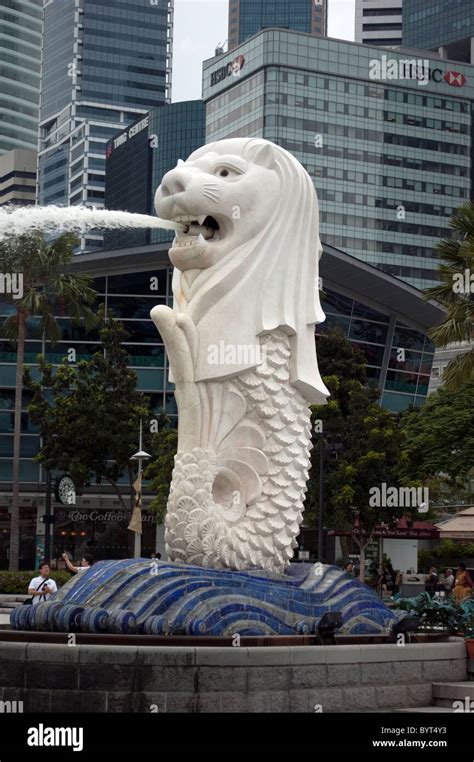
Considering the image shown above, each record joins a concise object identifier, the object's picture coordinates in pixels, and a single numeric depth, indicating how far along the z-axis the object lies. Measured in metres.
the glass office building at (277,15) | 197.12
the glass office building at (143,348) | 48.84
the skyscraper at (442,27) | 142.38
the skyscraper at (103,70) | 174.50
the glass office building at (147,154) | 134.00
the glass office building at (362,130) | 107.56
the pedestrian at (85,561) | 22.62
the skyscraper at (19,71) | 175.88
